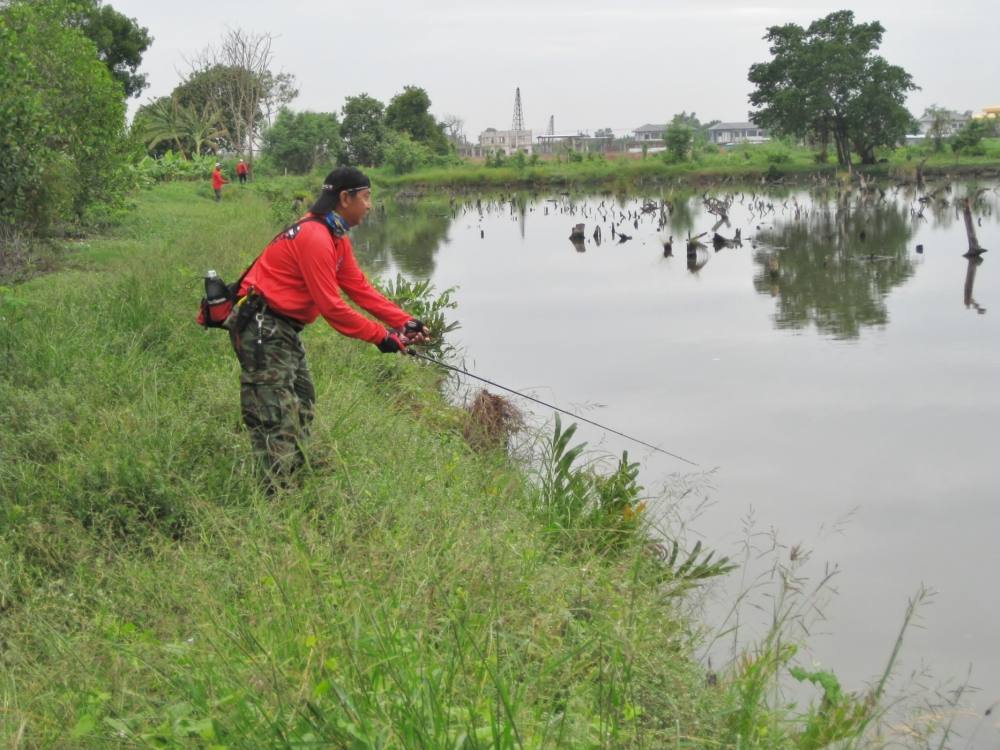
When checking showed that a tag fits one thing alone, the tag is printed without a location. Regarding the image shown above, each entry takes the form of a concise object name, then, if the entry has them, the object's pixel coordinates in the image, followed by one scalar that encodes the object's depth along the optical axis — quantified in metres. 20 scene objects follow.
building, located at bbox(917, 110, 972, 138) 58.49
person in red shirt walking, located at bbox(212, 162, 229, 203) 30.50
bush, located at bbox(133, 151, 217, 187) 35.30
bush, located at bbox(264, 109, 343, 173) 54.53
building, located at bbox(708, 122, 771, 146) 135.00
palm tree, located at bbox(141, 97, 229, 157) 46.16
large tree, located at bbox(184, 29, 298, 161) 50.88
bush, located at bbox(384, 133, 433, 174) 58.34
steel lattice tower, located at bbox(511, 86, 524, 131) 112.99
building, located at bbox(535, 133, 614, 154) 80.43
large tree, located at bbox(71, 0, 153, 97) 41.84
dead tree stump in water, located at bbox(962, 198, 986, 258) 21.38
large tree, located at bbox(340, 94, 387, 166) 60.88
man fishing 5.19
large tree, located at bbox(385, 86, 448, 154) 65.25
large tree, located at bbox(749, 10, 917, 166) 50.81
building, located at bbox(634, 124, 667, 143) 133.85
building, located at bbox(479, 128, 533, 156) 130.00
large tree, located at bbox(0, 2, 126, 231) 11.65
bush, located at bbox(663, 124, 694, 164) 56.69
